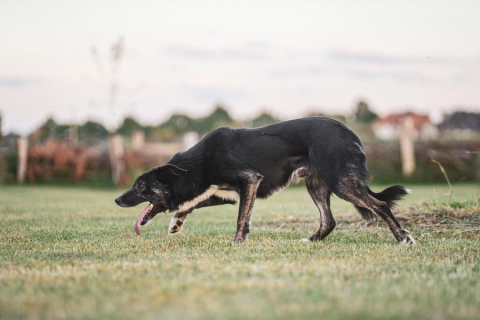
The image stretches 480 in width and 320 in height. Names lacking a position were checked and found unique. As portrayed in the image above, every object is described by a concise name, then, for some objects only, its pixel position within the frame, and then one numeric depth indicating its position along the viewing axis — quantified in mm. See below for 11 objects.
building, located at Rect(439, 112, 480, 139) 36812
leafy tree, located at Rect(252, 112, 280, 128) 45156
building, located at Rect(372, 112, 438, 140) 20797
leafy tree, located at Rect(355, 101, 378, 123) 49156
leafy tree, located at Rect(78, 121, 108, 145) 44219
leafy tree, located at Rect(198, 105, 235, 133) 53906
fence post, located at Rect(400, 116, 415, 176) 20500
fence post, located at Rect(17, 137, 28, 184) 19703
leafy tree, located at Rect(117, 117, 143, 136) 50750
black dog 5047
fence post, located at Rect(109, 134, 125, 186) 19328
